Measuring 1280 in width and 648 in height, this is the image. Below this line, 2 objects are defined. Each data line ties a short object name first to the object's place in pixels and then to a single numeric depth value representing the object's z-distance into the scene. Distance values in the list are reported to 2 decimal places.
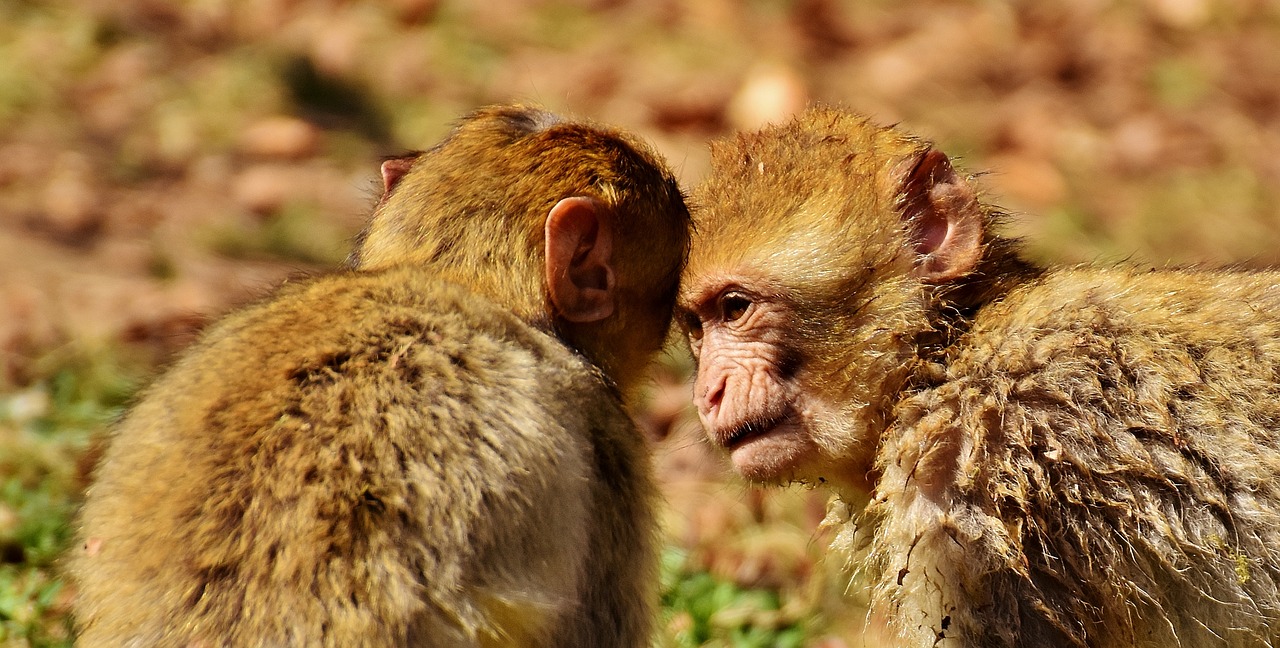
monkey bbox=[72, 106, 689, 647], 5.07
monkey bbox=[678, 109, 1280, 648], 6.23
